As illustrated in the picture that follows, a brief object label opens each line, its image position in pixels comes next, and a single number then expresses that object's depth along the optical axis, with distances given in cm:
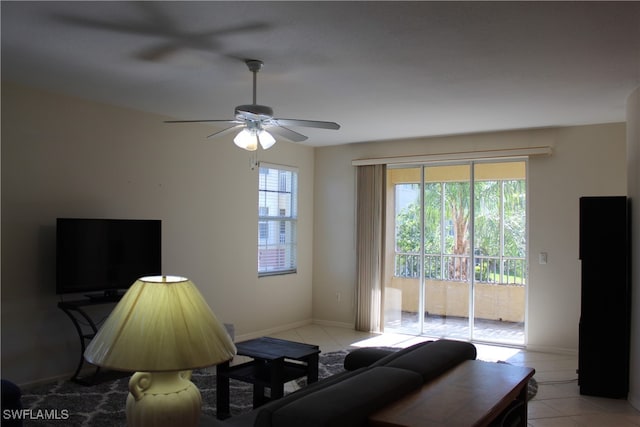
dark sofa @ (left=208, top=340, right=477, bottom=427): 172
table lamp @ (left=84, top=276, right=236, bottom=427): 163
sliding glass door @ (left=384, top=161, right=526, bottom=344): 619
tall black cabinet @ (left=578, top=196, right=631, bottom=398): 434
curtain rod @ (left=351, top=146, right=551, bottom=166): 592
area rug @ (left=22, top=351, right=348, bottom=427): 367
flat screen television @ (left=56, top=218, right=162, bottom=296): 439
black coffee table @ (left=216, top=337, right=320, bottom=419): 359
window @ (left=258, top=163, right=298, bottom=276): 675
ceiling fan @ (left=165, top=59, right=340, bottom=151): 351
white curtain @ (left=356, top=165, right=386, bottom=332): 693
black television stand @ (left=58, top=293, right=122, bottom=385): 439
